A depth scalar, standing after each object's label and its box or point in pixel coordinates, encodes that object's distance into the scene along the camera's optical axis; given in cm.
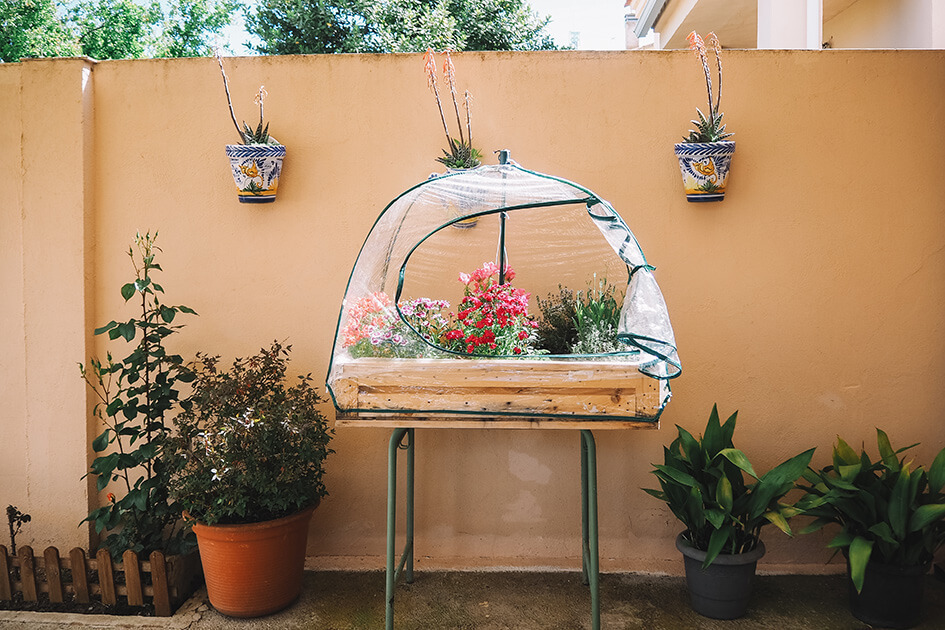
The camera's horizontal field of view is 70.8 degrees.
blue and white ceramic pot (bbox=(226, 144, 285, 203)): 319
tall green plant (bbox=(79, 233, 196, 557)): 305
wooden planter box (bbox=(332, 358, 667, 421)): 246
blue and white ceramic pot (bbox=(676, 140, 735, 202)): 308
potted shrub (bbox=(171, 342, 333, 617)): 284
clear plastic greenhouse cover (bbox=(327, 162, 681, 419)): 248
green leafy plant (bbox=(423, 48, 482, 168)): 322
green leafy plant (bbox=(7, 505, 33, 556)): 318
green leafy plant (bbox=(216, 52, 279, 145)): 325
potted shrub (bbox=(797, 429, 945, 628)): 274
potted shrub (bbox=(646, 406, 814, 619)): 279
